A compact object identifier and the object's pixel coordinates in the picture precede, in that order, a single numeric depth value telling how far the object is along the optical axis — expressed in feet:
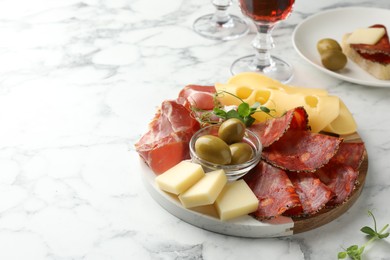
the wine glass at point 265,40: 6.73
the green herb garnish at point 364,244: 4.81
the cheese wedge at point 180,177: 5.06
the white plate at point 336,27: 7.15
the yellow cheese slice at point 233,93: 6.08
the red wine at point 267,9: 6.70
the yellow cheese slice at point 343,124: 5.94
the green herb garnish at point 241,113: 5.67
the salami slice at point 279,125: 5.45
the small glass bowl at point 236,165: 5.14
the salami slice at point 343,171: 5.23
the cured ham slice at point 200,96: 5.98
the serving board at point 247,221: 4.96
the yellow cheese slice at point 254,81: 6.38
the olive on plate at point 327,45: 7.12
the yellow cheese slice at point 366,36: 7.15
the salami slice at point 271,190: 4.94
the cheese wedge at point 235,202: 4.94
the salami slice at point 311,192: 5.01
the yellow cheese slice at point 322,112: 5.82
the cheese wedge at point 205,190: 4.92
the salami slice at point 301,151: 5.26
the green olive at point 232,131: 5.37
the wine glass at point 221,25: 8.04
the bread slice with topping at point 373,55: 6.90
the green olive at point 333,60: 6.97
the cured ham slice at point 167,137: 5.41
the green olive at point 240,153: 5.23
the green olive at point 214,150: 5.16
